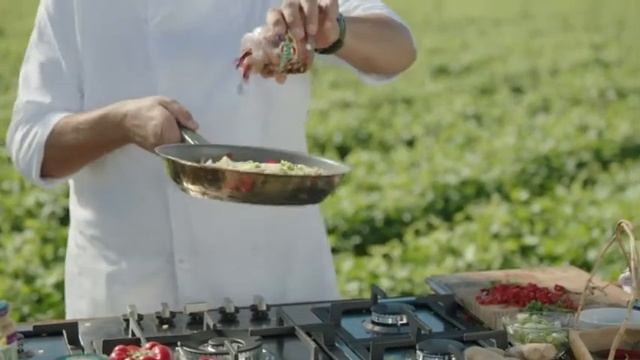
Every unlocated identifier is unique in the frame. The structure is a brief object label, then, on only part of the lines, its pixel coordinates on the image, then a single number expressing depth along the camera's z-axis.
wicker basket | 1.81
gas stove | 2.02
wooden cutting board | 2.28
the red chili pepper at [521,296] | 2.30
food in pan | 1.86
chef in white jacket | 2.37
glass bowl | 2.06
